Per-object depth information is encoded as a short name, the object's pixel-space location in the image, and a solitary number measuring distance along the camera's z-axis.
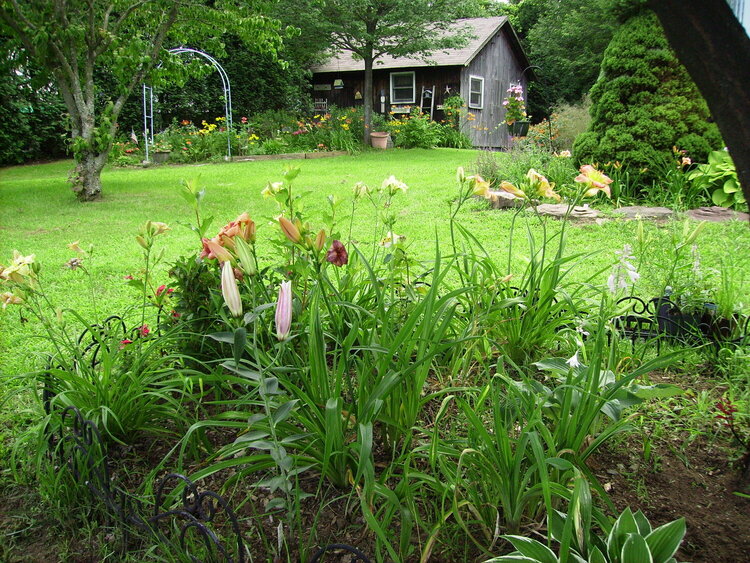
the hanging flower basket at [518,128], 12.49
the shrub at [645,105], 6.62
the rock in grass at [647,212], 5.59
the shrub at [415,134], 14.37
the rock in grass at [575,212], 5.87
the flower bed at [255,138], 12.99
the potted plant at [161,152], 12.66
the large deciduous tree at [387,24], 12.74
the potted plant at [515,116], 12.23
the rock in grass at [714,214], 5.43
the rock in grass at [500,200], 6.41
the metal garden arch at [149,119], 12.70
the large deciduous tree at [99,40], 6.71
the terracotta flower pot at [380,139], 14.24
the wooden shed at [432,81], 18.92
